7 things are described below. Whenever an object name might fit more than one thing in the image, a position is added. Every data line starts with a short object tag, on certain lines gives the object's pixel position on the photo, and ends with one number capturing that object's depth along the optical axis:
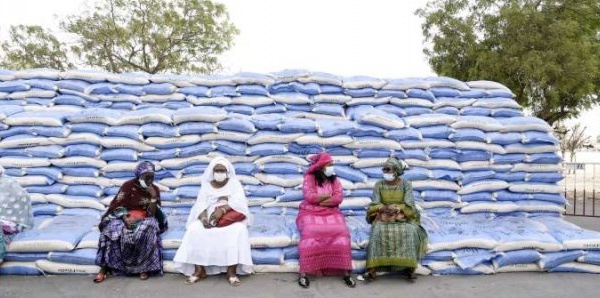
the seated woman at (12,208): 4.13
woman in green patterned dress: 4.03
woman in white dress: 4.02
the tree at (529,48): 10.94
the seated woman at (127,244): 4.07
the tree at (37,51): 18.58
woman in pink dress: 4.04
